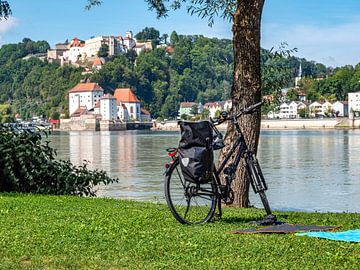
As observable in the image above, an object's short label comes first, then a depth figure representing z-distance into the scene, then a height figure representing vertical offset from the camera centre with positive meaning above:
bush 10.59 -0.85
